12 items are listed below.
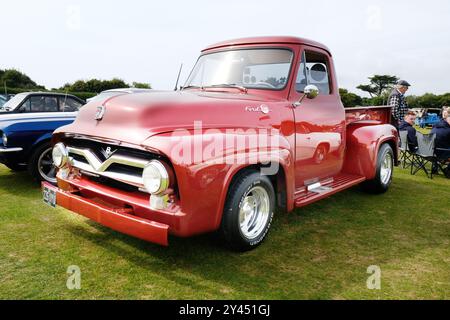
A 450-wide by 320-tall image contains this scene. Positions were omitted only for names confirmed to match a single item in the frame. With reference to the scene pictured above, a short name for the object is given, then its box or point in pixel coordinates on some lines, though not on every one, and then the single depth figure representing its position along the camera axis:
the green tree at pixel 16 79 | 48.41
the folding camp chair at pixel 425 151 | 7.38
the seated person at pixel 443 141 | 7.30
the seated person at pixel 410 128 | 7.78
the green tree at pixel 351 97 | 28.54
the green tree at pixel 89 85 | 50.83
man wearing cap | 8.12
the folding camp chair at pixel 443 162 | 7.28
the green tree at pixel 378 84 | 68.00
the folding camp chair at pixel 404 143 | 7.86
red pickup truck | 2.79
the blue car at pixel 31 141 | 5.64
